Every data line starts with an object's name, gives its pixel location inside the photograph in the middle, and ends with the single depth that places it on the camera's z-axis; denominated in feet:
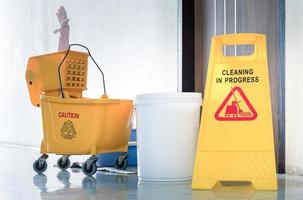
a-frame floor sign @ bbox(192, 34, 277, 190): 6.64
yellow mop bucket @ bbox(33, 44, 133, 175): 8.18
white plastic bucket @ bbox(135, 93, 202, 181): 7.50
